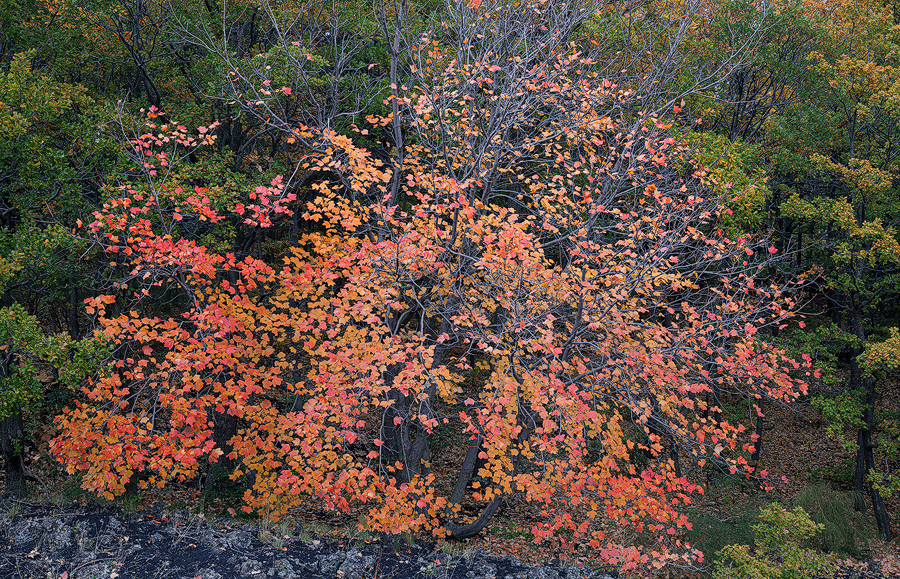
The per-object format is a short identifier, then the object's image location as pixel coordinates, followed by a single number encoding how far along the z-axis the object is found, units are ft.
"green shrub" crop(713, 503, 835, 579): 24.41
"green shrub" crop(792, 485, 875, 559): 40.73
